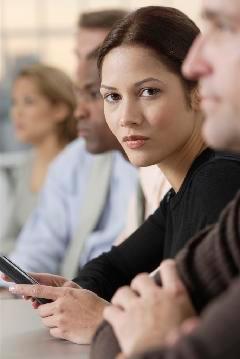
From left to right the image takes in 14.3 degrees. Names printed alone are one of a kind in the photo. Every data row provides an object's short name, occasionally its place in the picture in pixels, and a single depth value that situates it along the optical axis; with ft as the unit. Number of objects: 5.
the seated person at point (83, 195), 6.99
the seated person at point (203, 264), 2.90
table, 3.53
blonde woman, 9.73
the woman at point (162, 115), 4.13
